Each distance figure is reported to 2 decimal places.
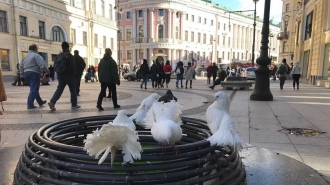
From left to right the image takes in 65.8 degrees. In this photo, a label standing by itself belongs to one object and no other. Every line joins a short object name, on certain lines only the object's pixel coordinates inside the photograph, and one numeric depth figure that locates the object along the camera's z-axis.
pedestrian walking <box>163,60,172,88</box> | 16.19
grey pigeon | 3.06
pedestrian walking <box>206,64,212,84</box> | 19.61
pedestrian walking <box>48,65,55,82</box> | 23.34
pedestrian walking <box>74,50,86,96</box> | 10.21
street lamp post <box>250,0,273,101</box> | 9.20
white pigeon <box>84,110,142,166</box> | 1.71
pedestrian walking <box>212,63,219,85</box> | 18.47
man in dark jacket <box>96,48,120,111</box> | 7.42
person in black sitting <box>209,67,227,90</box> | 15.20
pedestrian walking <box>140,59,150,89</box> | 14.52
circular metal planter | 1.84
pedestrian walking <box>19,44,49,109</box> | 7.32
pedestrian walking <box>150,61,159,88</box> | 14.90
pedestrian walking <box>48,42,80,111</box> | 7.05
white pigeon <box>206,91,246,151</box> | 2.14
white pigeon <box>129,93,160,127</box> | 3.30
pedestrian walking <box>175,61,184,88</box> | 15.96
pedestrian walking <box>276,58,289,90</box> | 14.13
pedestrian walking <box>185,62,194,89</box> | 15.48
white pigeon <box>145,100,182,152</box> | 2.12
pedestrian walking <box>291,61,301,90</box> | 13.41
